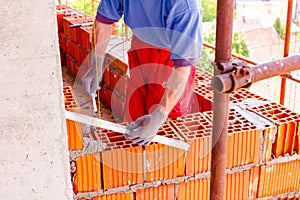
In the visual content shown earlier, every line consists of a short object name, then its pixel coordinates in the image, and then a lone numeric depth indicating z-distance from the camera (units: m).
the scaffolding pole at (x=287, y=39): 3.94
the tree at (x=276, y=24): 30.31
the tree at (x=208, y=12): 36.33
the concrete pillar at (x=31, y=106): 1.73
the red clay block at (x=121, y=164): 2.55
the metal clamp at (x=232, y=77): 1.68
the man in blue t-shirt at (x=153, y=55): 2.61
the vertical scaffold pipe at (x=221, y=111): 1.80
